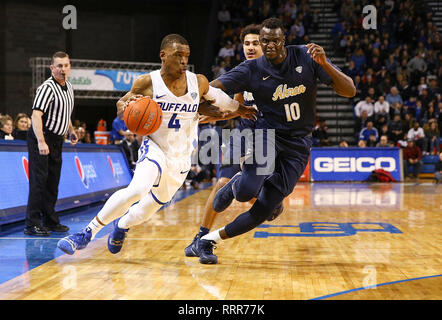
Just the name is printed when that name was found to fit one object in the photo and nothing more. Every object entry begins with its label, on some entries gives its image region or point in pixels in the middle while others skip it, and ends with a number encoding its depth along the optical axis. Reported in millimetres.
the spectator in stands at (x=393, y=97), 18900
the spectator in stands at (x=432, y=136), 17688
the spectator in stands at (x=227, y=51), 20781
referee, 6230
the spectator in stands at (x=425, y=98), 18812
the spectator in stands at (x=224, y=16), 22672
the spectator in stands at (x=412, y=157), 17422
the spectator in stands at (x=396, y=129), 17938
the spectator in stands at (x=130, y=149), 12883
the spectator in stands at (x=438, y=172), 16203
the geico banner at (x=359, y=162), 16516
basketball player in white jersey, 4426
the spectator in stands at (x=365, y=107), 18486
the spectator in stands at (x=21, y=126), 9500
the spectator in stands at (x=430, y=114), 18594
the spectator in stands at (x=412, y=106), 18953
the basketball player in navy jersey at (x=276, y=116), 4543
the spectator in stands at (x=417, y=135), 17734
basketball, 4125
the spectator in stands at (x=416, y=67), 19688
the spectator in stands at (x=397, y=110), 18547
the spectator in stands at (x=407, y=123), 18219
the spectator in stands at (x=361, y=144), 16828
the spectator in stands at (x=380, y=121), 18078
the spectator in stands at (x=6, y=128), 9414
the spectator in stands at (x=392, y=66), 19953
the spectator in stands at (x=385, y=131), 17750
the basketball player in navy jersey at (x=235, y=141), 5012
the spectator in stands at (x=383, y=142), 16797
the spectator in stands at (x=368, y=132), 17547
